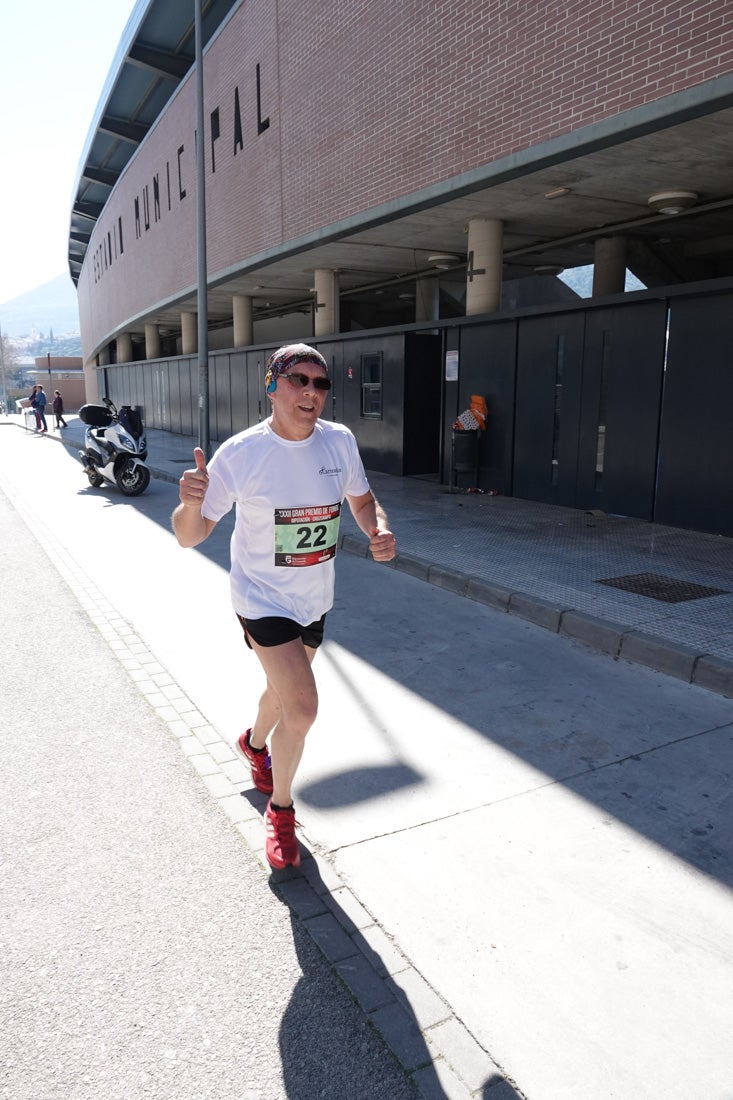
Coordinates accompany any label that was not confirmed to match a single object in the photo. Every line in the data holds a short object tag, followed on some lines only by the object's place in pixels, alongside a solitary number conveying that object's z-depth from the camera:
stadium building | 8.73
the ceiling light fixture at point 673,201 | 10.82
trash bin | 12.88
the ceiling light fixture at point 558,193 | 10.68
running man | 3.18
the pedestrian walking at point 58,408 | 36.89
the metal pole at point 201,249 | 15.78
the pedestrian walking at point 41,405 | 33.12
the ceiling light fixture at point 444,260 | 16.28
